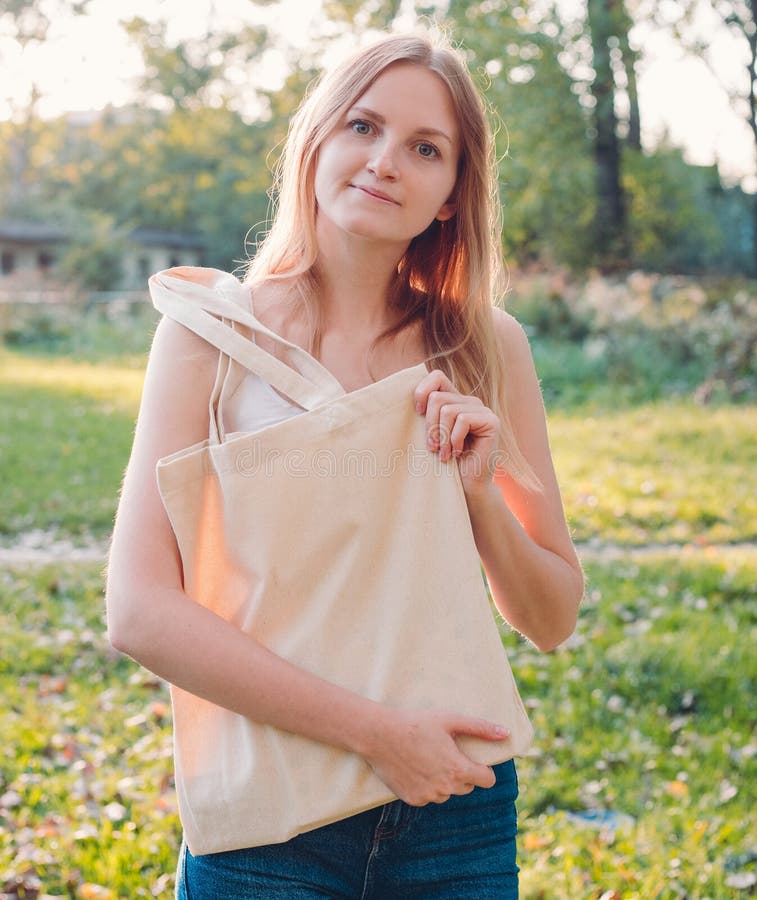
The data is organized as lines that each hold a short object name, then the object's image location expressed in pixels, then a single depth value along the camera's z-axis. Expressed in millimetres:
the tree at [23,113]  41562
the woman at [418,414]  1503
